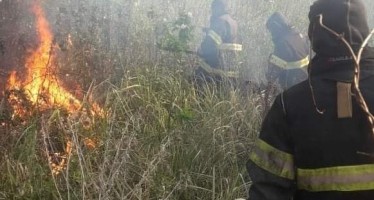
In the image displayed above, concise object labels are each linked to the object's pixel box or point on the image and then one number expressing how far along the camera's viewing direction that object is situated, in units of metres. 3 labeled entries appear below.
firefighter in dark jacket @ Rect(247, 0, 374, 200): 1.73
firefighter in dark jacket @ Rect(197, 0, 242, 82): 5.63
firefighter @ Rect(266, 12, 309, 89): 5.26
